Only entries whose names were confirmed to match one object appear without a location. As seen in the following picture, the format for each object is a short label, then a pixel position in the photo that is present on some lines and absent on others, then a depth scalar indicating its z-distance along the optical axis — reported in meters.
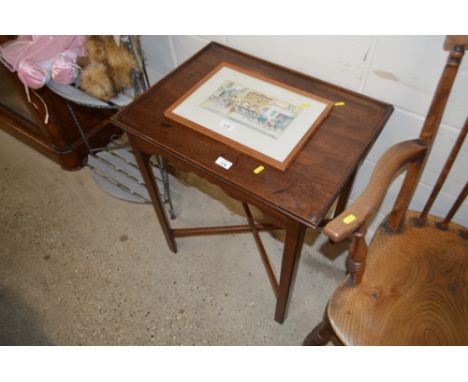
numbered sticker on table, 0.85
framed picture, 0.88
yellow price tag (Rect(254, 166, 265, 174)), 0.84
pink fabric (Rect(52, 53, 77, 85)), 1.22
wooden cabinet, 1.56
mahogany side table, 0.80
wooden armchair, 0.76
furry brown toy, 1.17
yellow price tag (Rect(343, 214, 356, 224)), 0.66
